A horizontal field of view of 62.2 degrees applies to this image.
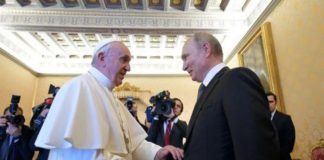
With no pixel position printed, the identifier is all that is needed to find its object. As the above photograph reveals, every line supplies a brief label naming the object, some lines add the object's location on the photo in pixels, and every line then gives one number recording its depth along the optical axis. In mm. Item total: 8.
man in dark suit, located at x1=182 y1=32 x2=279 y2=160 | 1196
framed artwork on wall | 5480
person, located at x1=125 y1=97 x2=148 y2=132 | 4349
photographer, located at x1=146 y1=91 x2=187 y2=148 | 3518
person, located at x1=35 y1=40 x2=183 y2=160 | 1573
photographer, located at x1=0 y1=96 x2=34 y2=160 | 3490
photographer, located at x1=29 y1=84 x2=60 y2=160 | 3194
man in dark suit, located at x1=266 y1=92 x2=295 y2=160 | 3562
